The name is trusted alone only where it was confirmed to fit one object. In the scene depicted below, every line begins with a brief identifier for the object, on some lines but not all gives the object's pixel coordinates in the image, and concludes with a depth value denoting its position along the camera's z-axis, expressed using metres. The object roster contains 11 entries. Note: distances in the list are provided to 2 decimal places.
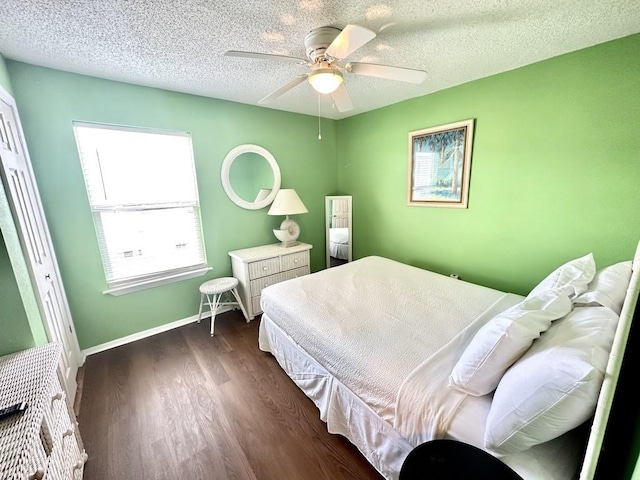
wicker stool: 2.61
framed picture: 2.47
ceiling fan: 1.47
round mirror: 2.87
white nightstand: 2.78
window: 2.22
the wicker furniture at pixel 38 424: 0.80
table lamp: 2.96
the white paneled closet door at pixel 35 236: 1.48
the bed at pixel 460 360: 0.80
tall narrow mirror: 3.68
